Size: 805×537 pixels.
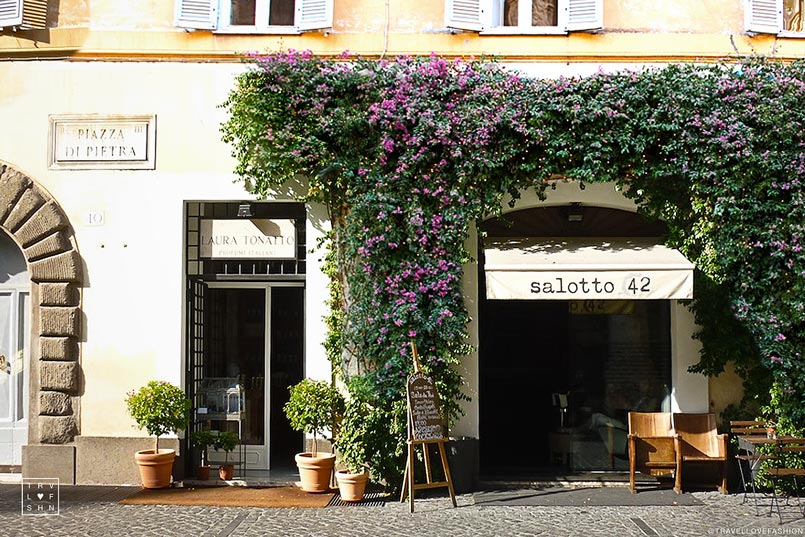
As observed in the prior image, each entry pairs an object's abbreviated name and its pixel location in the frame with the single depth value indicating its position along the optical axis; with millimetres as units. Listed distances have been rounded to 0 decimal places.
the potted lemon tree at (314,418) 10711
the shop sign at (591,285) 10586
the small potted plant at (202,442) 11438
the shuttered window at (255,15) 11547
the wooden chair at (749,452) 10070
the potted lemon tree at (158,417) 10766
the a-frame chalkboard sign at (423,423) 10094
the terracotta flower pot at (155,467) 10891
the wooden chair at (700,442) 10773
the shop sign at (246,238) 11727
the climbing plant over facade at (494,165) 10672
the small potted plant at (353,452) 10430
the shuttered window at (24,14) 11492
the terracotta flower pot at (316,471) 10758
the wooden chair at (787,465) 9769
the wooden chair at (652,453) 10844
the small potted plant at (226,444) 11484
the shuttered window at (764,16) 11523
